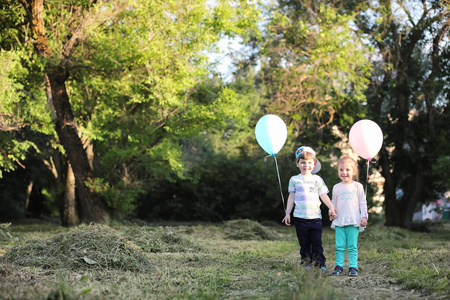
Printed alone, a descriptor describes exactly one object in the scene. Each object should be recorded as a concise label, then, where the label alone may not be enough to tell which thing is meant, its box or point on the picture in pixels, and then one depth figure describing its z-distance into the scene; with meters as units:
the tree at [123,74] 12.90
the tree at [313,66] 14.62
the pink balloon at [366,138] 7.05
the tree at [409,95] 15.20
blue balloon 7.31
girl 6.17
